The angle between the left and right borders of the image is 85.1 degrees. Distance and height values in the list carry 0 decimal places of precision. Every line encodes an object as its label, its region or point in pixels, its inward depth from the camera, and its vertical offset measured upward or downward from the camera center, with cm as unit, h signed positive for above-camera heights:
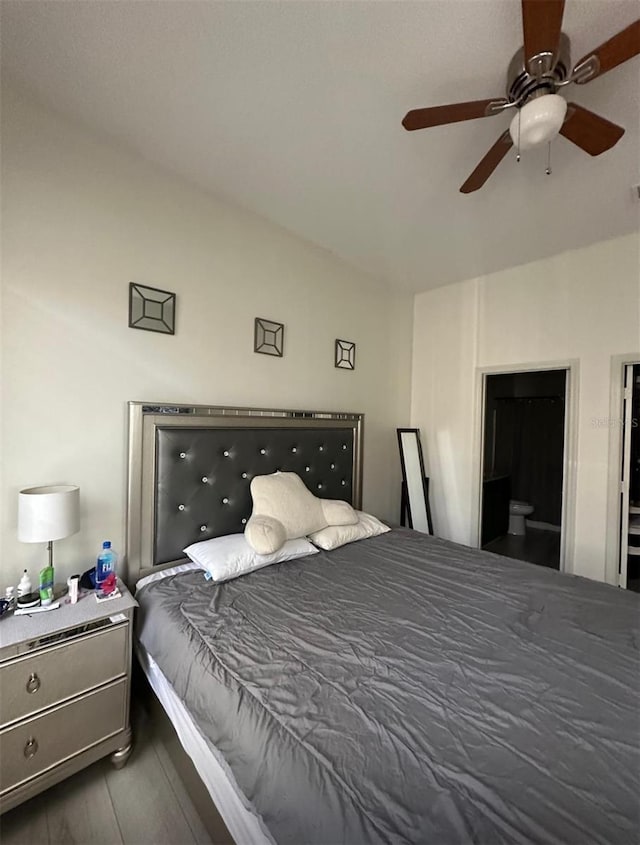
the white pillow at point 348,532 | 212 -73
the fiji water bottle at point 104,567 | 156 -69
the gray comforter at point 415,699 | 72 -78
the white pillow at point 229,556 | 168 -71
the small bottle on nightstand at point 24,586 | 140 -70
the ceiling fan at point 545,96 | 101 +110
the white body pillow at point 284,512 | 185 -57
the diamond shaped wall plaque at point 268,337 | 237 +56
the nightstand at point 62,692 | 118 -102
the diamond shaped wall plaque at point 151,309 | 184 +58
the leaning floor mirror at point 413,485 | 323 -60
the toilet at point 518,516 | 459 -121
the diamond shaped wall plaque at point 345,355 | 290 +55
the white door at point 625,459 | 247 -23
